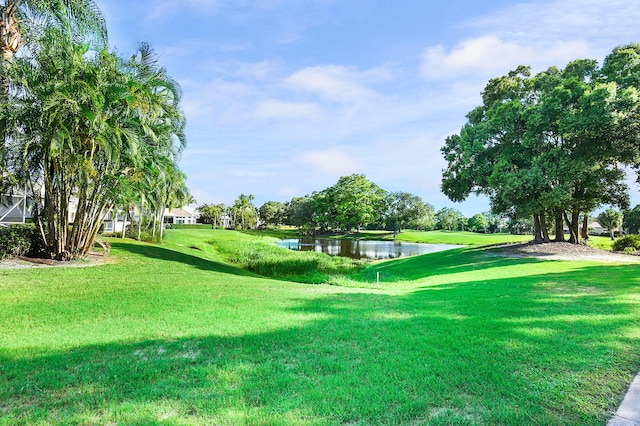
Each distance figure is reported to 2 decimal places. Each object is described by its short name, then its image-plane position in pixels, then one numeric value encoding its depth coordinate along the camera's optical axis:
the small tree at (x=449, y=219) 96.21
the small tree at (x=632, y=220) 55.68
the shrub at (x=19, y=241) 12.89
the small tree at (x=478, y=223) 93.69
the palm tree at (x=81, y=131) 11.80
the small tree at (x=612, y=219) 57.62
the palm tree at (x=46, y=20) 9.43
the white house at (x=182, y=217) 78.66
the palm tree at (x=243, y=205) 82.31
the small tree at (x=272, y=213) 95.25
